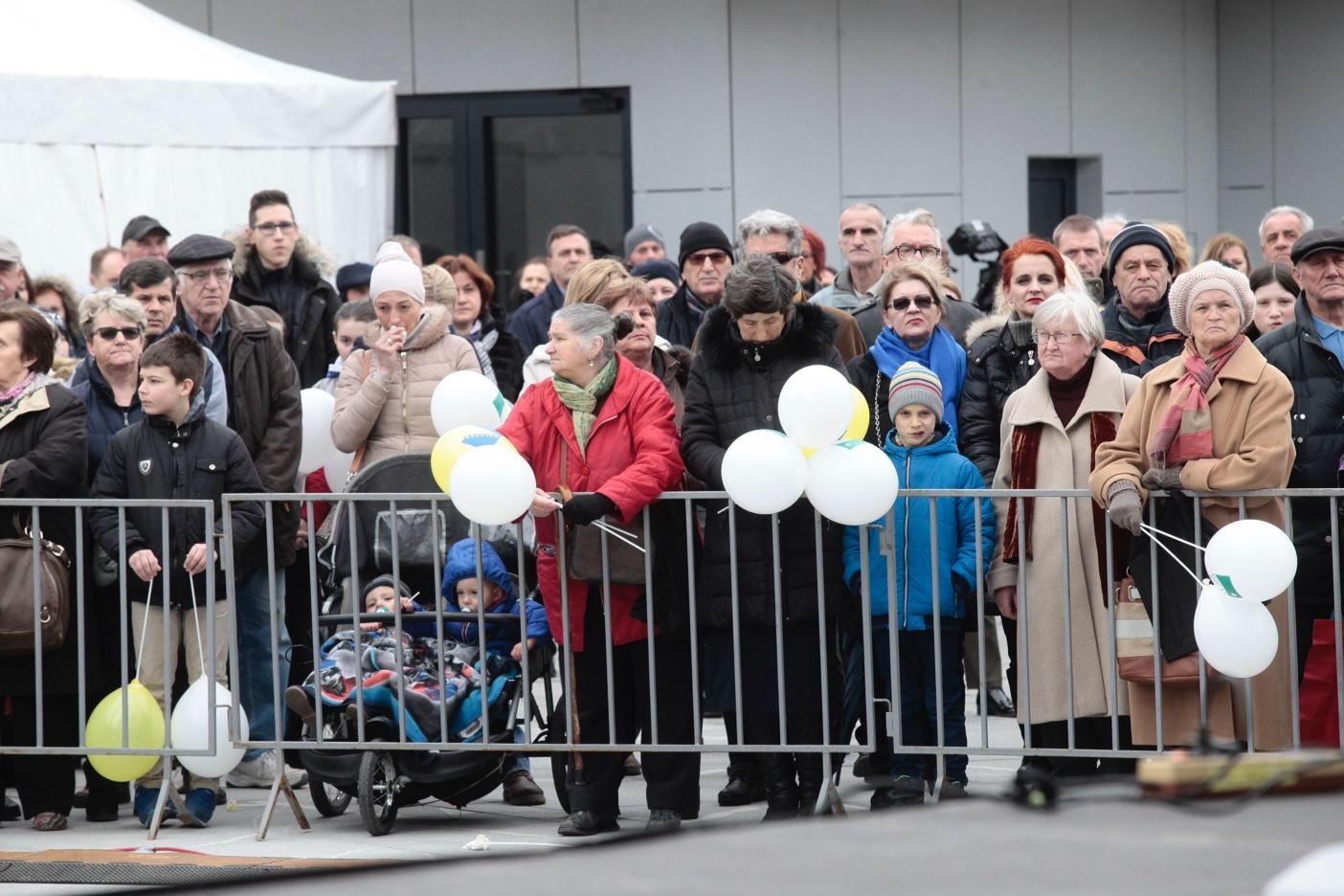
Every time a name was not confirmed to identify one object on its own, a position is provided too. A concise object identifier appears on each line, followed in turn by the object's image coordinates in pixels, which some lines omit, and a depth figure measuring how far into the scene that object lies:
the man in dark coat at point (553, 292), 21.36
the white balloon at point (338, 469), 17.75
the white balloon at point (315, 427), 17.37
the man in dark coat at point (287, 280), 20.30
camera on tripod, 25.69
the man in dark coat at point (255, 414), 16.08
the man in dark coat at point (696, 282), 17.91
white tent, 24.73
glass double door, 32.69
